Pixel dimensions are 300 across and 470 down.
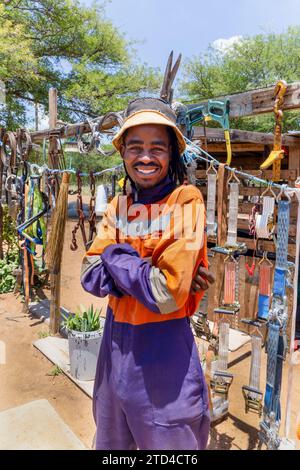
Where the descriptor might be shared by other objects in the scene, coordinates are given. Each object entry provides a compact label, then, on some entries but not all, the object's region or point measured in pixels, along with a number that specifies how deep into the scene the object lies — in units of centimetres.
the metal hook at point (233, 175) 232
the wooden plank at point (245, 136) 488
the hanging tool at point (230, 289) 226
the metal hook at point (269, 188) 207
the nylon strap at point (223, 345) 245
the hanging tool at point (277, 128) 187
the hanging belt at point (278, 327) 195
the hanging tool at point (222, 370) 245
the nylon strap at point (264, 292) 222
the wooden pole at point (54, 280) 437
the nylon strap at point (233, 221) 228
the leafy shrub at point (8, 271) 605
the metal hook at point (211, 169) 241
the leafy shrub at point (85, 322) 362
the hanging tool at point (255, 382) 227
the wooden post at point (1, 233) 631
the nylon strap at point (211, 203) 240
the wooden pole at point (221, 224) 252
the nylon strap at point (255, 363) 235
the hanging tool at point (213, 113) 217
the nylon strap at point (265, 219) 214
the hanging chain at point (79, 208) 383
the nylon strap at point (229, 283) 225
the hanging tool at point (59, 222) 386
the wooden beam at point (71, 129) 324
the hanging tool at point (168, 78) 201
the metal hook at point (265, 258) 219
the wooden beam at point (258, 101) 189
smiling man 132
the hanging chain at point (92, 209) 360
